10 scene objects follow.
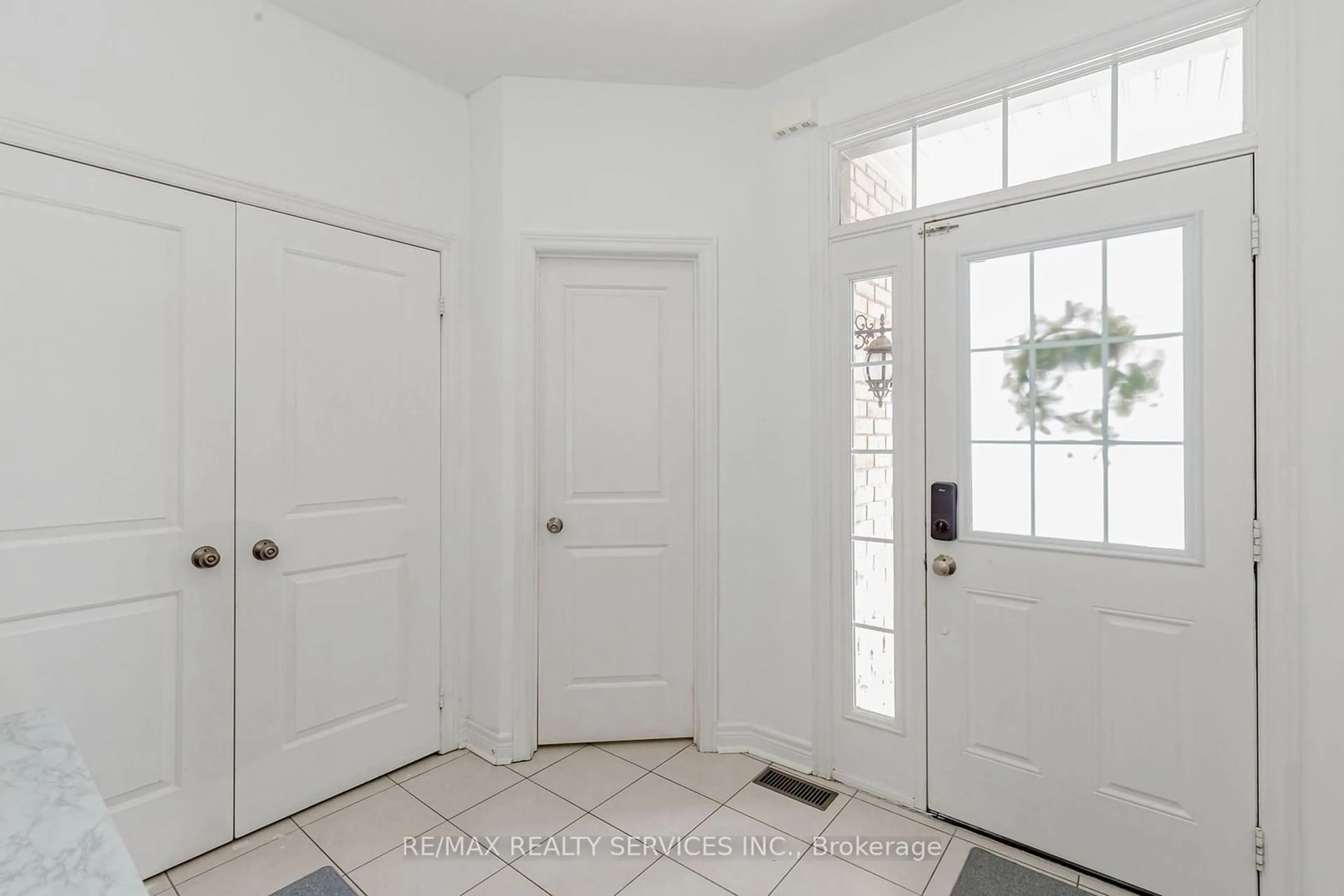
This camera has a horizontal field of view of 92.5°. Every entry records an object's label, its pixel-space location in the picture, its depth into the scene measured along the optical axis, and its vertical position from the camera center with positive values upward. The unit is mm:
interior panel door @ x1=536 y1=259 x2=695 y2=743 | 2562 -200
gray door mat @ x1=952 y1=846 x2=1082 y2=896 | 1762 -1204
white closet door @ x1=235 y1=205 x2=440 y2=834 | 2033 -210
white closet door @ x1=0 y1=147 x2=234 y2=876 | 1629 -94
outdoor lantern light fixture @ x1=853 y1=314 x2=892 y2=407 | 2211 +351
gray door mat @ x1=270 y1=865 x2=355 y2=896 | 1759 -1210
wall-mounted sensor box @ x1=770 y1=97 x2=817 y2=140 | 2320 +1223
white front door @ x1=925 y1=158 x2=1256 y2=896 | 1643 -220
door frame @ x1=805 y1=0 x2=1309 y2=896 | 1558 +64
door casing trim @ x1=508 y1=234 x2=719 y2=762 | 2480 -44
